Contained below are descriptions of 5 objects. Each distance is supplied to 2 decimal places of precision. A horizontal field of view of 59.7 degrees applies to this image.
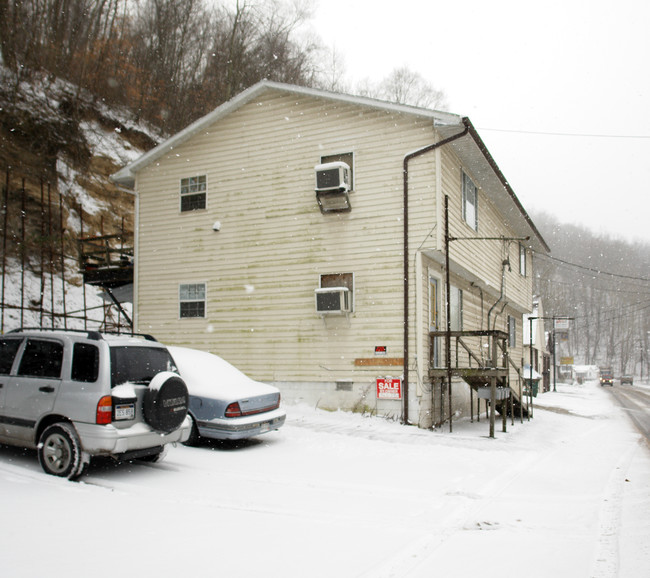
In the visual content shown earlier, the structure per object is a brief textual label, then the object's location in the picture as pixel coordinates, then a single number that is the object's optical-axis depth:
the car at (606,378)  62.97
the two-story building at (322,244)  13.13
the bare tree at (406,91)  41.12
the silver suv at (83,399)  6.56
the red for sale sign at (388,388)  12.88
